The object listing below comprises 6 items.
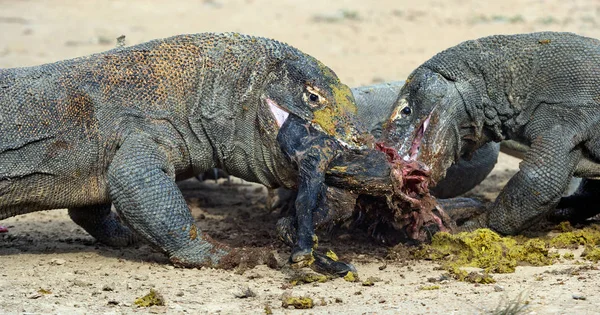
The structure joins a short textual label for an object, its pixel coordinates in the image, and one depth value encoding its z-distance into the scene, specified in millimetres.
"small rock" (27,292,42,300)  11812
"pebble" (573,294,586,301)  11422
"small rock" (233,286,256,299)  11977
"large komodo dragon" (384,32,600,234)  15187
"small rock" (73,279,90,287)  12453
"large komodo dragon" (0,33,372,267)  13094
